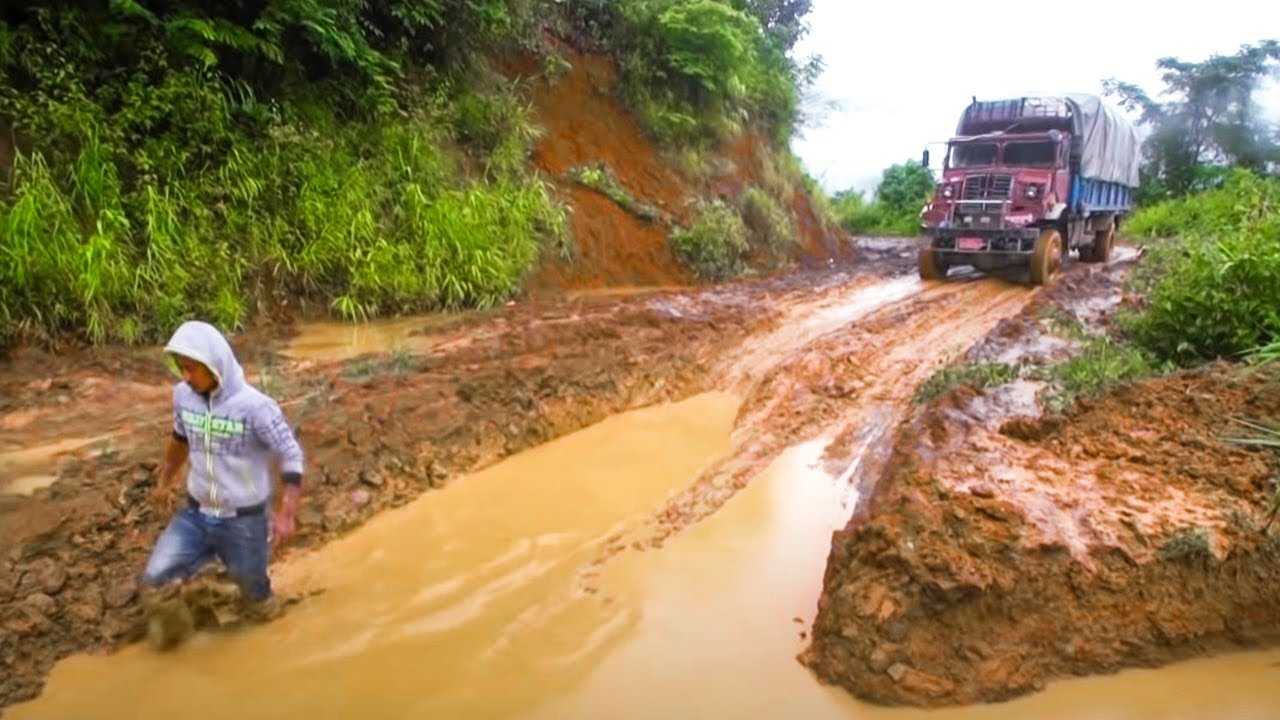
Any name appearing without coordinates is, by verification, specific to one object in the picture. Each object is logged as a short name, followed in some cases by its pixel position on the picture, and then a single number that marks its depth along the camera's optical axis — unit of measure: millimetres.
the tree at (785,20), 17859
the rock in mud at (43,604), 3570
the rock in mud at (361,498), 4754
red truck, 12359
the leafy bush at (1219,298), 6195
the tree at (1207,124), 24750
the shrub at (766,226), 14344
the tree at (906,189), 25672
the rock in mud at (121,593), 3691
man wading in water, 3363
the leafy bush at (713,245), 12203
